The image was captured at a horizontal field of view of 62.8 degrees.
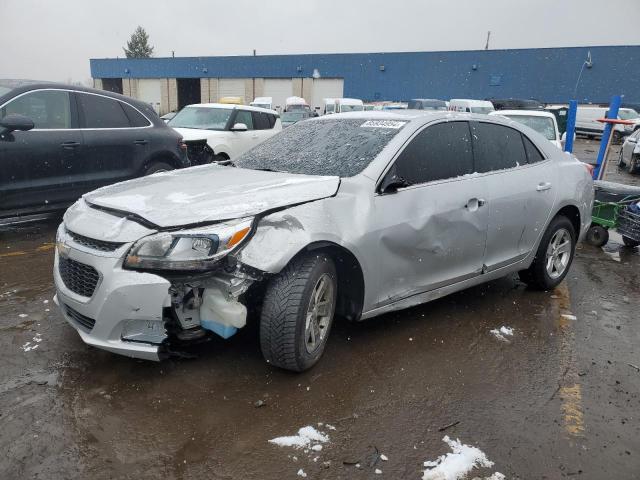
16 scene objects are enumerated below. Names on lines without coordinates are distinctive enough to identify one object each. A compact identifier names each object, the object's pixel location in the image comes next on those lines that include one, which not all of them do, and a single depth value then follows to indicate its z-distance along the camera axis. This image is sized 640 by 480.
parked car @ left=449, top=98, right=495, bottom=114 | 20.17
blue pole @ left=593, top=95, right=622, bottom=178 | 9.16
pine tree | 82.31
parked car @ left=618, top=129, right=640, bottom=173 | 15.23
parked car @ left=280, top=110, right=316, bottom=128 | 20.63
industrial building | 34.31
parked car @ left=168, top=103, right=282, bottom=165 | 9.27
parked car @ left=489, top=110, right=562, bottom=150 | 11.51
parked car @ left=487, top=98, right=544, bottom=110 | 26.33
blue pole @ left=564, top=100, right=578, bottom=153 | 10.78
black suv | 5.51
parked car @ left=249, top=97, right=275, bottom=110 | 30.98
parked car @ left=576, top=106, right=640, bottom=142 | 28.00
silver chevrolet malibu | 2.81
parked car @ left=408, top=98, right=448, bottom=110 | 23.65
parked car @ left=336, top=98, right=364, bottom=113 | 24.37
